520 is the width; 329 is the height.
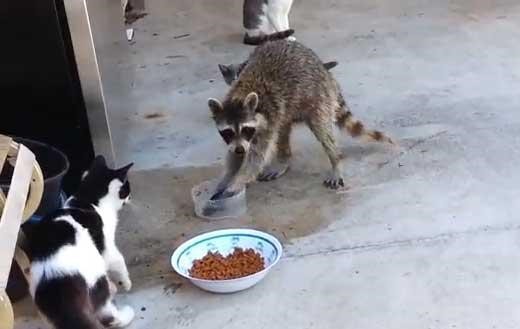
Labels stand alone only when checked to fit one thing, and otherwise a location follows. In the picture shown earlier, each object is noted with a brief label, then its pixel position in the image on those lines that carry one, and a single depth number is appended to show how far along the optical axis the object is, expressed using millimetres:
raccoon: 2674
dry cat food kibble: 2406
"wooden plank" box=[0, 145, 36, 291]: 1831
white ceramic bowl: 2395
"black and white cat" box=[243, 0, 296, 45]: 4188
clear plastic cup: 2771
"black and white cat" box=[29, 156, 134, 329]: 1986
